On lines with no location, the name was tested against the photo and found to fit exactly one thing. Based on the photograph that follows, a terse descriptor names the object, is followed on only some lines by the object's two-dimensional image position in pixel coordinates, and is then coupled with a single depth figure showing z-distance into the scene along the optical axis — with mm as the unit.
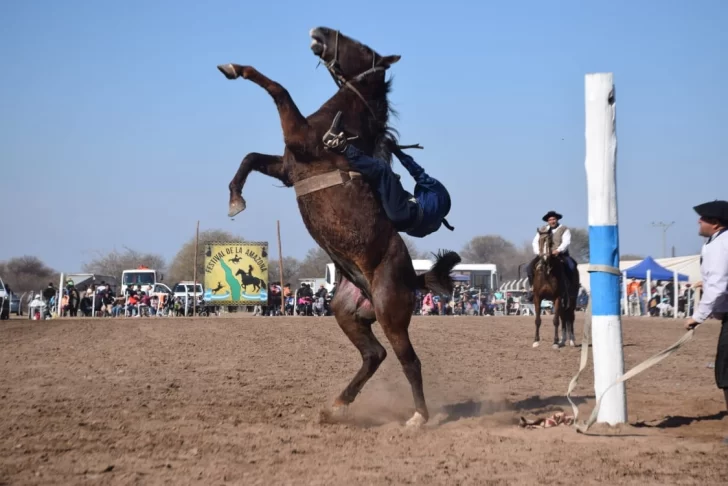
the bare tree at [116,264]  103562
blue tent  39344
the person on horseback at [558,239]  16094
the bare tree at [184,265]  89769
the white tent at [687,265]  43531
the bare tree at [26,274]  87062
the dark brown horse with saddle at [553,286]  16125
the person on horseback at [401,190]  6594
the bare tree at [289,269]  92150
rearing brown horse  6551
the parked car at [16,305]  40688
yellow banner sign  36469
